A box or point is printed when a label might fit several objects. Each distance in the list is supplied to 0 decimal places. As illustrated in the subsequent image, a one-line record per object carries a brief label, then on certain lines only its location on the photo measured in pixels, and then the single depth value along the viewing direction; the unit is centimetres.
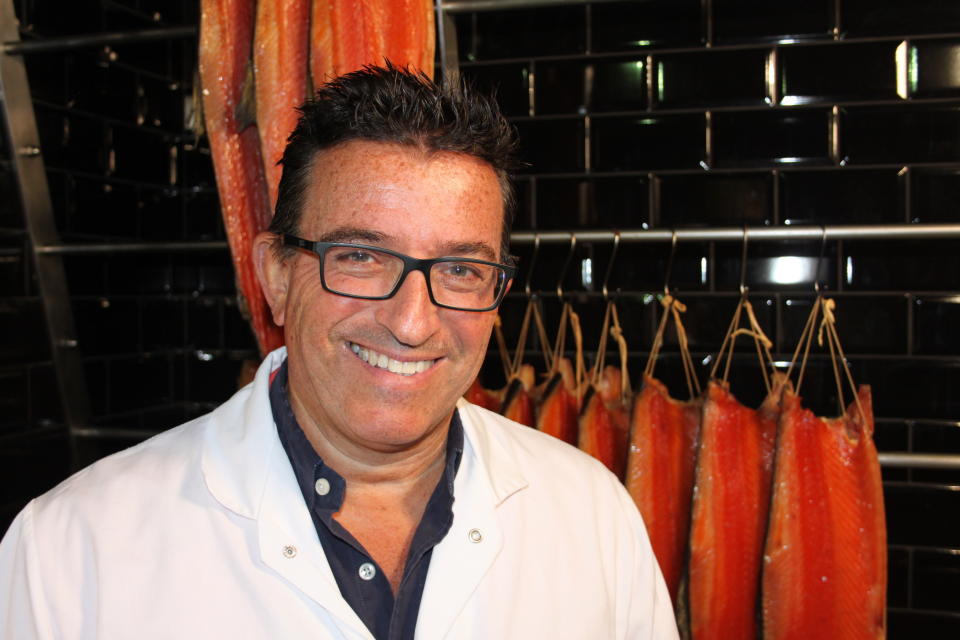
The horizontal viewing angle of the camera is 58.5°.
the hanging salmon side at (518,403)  208
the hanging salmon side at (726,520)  190
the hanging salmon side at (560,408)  205
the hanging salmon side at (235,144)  186
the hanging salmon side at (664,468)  197
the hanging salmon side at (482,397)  221
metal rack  186
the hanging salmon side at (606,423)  200
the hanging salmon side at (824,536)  186
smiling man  125
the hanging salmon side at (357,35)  177
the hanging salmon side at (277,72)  179
